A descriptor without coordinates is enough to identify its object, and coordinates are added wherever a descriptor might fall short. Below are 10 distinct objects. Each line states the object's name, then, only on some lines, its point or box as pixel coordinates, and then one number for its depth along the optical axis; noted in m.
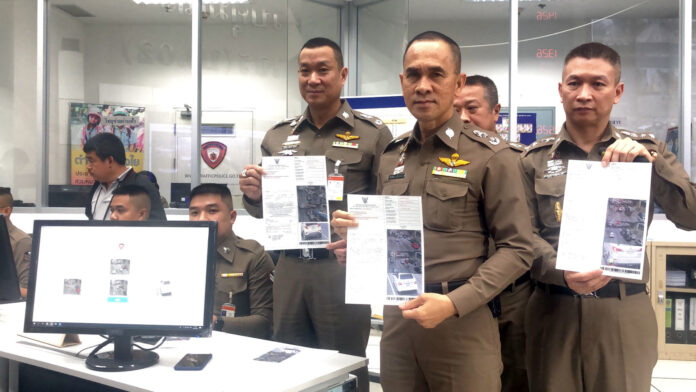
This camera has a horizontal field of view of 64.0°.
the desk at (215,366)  1.55
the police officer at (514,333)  2.42
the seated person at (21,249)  3.35
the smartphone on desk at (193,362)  1.67
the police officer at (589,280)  1.71
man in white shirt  3.44
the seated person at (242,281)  2.49
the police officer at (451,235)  1.55
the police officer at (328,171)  2.25
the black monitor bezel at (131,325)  1.69
